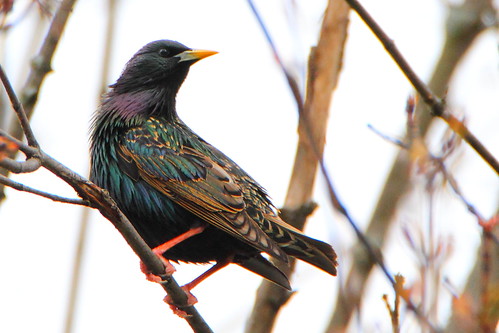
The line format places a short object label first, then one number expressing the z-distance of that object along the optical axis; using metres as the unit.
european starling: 11.05
